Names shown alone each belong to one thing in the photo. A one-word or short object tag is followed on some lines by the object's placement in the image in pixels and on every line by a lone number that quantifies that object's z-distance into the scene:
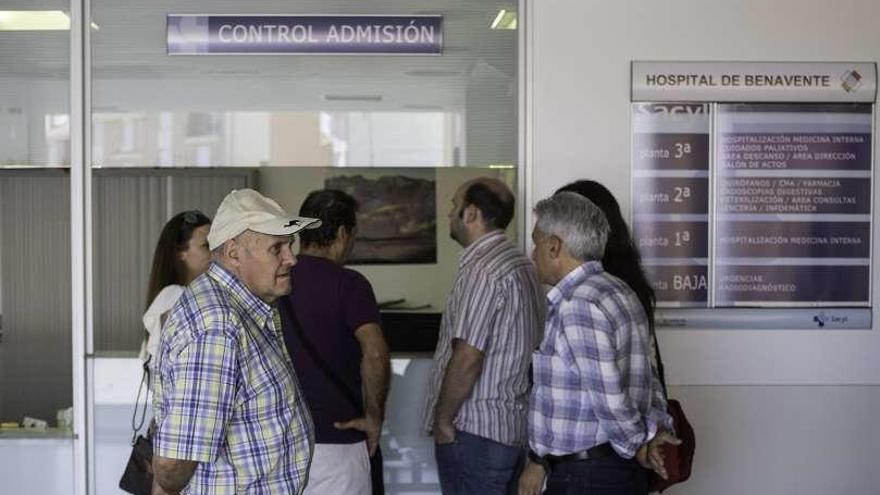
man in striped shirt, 4.05
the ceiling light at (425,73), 4.80
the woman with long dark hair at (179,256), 4.45
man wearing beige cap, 2.59
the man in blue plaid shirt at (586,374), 3.27
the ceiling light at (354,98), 4.79
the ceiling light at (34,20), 4.80
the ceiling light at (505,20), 4.78
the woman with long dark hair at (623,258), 3.70
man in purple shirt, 3.97
